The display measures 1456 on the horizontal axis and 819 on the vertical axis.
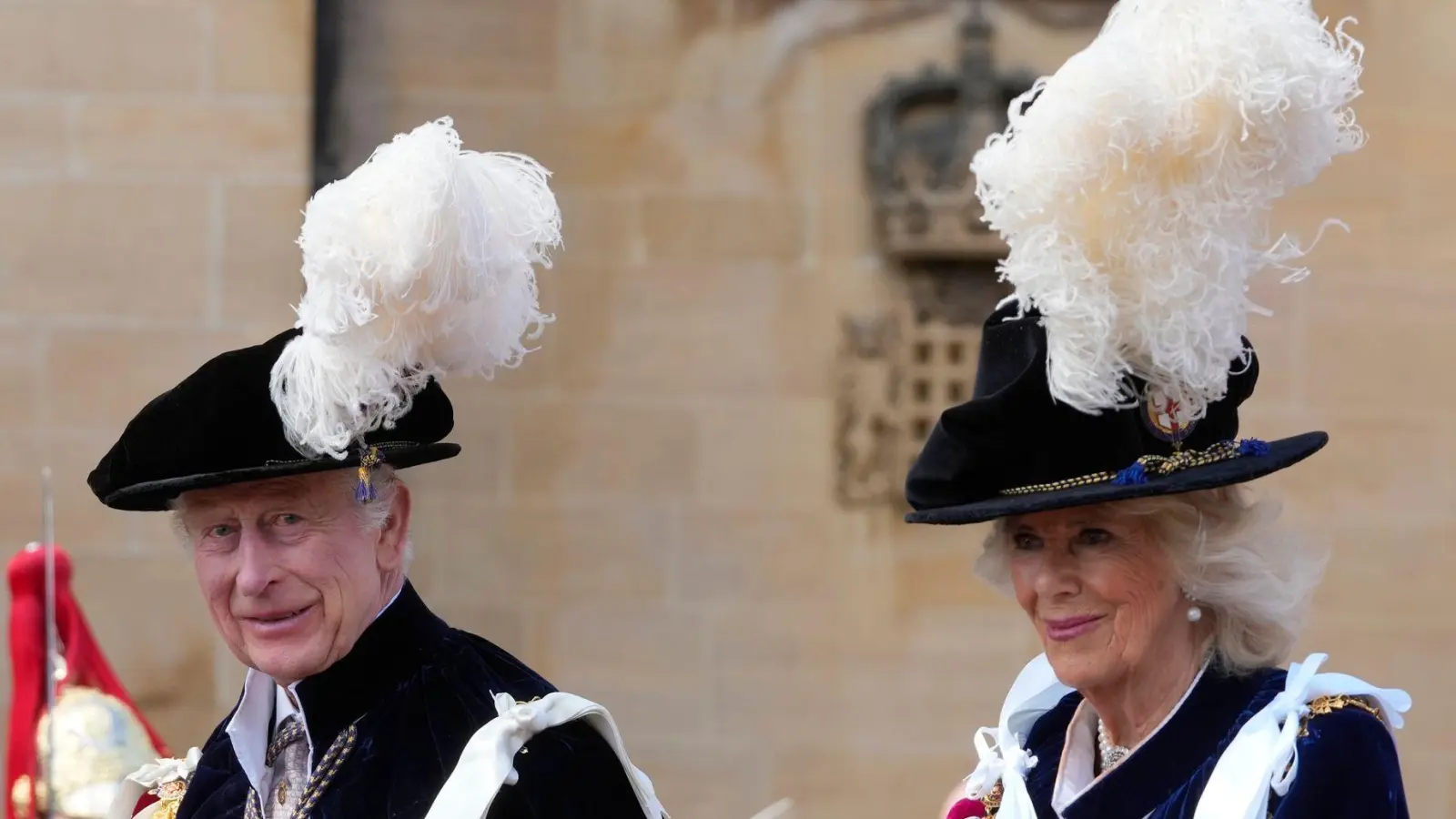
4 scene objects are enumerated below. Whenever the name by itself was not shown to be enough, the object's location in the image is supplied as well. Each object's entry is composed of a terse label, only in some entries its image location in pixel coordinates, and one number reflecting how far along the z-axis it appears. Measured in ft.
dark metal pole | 38.60
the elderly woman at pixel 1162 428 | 17.43
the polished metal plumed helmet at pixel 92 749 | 25.59
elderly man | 19.99
